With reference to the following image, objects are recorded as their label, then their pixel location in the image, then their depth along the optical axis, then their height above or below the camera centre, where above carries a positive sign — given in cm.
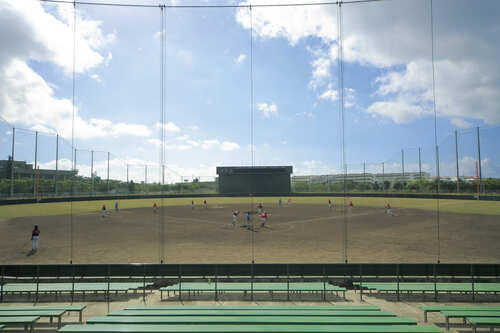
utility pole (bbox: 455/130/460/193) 4800 +537
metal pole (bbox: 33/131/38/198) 4944 +608
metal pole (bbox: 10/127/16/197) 4502 +129
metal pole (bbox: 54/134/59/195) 5117 +748
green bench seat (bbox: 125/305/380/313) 557 -286
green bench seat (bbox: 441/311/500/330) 534 -289
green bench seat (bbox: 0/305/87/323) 574 -306
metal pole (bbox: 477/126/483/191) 4689 +524
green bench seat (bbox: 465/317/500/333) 495 -283
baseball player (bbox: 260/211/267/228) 2538 -401
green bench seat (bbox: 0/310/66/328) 536 -286
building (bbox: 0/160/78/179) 4772 +209
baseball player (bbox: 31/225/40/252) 1583 -374
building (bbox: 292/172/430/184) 8362 +98
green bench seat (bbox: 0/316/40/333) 499 -277
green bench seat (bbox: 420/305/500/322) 579 -299
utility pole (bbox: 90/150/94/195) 5970 +43
